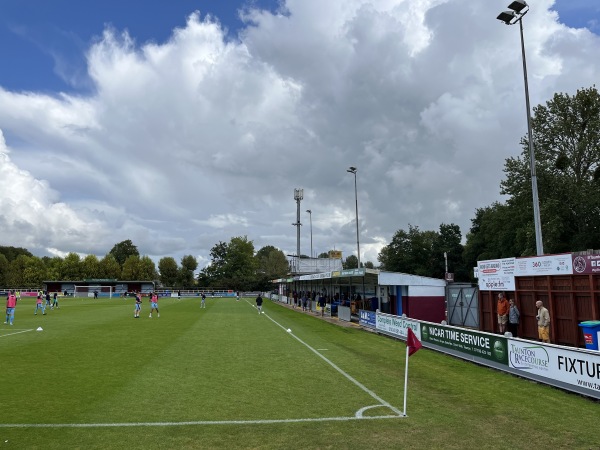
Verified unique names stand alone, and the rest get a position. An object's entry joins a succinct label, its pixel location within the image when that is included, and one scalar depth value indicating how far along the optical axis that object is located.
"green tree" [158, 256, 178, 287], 130.38
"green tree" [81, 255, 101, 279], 124.88
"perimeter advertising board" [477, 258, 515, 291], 21.72
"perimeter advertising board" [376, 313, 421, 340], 20.23
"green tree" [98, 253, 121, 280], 127.38
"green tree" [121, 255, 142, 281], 126.38
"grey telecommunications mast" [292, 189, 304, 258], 95.91
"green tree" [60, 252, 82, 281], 123.88
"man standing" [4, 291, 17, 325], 26.89
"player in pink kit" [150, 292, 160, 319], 36.61
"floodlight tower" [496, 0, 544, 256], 20.72
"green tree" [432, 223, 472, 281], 92.19
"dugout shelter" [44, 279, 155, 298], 100.56
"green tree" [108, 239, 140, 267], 155.50
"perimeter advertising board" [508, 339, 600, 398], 10.25
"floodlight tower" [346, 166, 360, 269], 41.80
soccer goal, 96.69
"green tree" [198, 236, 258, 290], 115.56
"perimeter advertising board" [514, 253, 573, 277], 18.31
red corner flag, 9.76
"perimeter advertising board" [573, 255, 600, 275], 16.88
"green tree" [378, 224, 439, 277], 98.12
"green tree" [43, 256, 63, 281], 123.25
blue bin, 13.75
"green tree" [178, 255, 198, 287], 129.38
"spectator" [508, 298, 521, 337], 18.95
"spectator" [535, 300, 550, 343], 15.48
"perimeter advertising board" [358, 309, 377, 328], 26.48
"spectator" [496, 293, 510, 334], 19.42
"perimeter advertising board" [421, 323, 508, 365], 13.88
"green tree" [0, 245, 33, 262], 145.62
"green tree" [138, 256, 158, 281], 126.75
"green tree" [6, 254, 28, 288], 121.81
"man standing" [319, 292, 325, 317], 38.81
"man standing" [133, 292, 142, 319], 33.89
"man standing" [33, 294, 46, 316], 36.78
